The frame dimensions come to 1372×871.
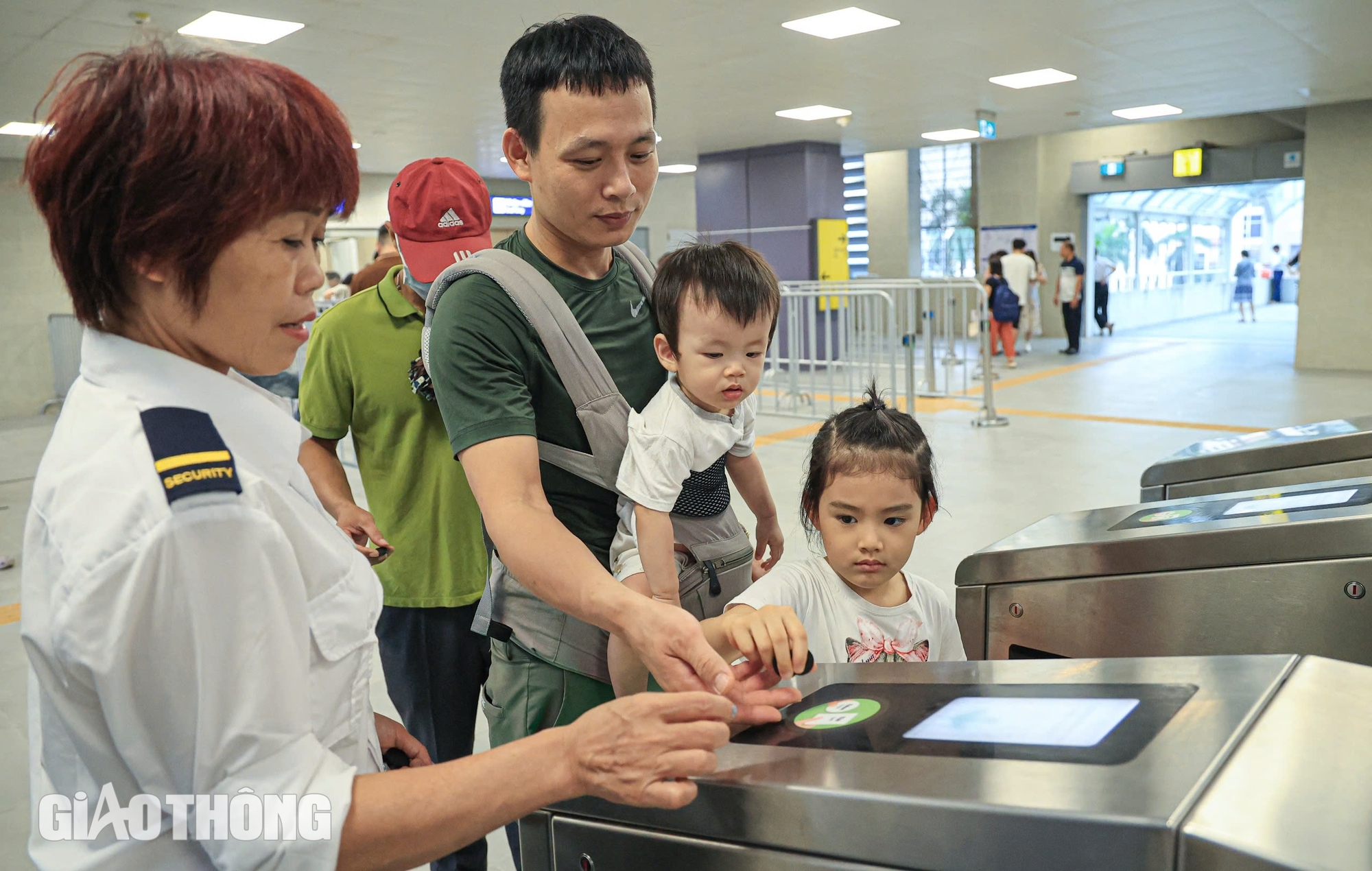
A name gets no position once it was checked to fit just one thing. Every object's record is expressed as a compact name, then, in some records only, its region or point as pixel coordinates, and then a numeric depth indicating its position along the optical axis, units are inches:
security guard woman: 28.5
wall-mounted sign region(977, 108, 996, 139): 427.8
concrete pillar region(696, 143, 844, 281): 492.1
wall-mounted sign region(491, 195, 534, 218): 544.1
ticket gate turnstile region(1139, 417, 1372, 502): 90.4
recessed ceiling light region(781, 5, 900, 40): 252.1
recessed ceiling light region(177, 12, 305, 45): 229.8
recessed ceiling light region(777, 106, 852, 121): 402.9
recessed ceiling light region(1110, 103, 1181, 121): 436.8
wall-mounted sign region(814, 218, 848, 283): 489.1
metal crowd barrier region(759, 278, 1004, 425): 313.1
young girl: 58.9
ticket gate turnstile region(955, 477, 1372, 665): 58.0
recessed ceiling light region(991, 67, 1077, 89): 345.4
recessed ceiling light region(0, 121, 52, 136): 378.6
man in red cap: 78.3
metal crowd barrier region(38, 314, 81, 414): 480.4
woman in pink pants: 454.9
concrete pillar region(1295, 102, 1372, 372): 419.2
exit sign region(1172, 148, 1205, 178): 546.6
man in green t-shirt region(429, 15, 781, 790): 44.5
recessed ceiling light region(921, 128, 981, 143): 490.9
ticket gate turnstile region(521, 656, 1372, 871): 27.9
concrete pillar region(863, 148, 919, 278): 652.1
